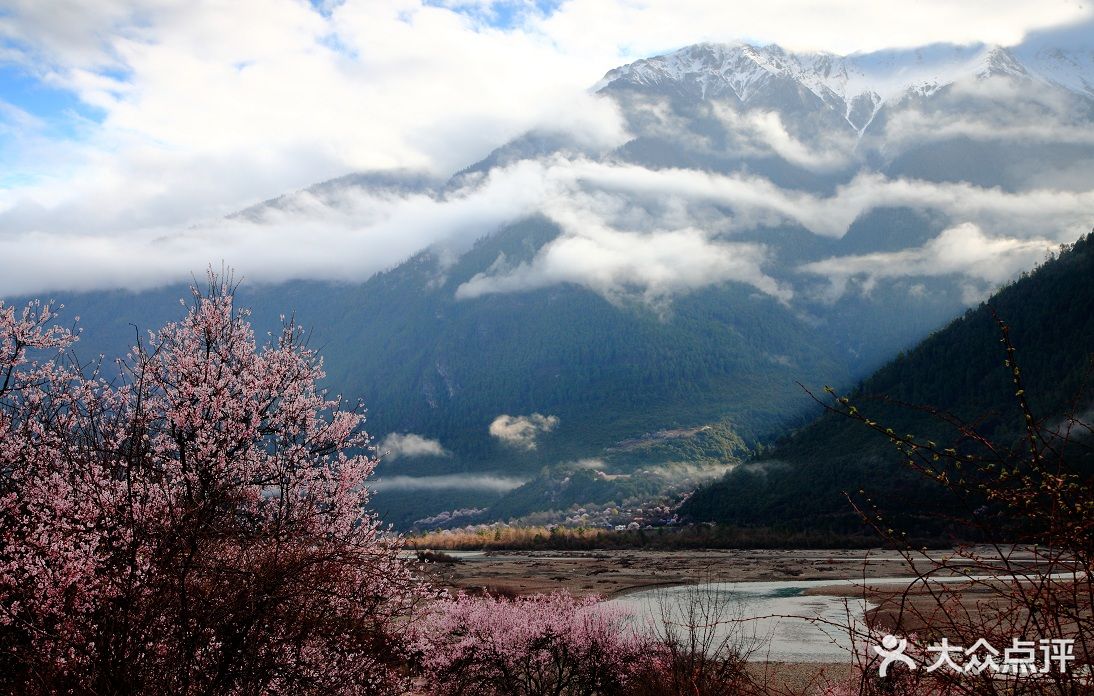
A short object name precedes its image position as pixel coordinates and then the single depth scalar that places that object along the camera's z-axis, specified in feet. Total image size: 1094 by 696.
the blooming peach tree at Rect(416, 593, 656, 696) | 82.94
